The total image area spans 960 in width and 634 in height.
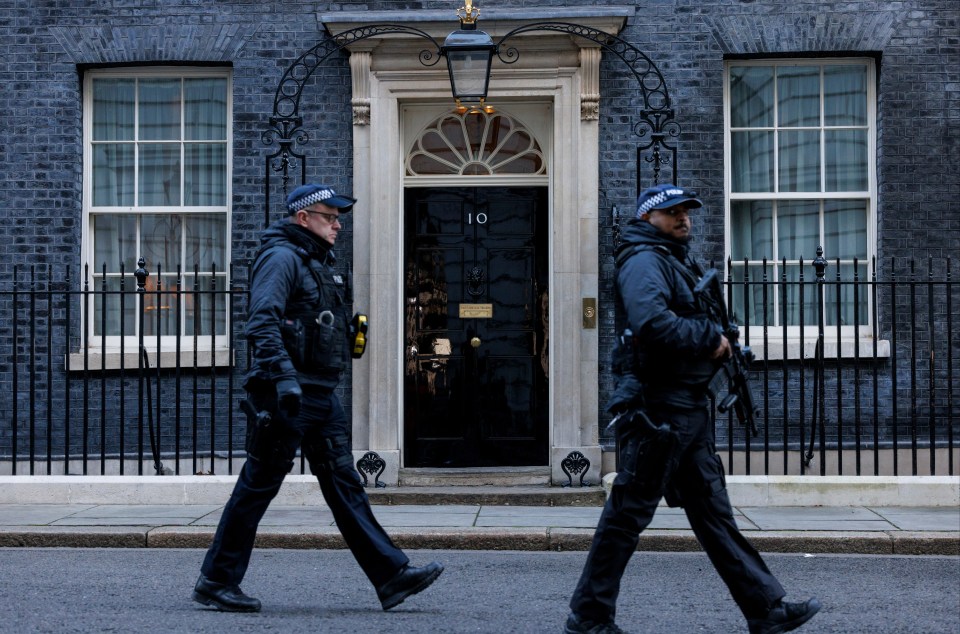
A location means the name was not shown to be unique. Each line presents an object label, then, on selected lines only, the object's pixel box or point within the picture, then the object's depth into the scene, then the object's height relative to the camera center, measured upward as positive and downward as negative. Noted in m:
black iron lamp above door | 9.76 +2.05
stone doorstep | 9.37 -1.29
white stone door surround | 10.59 +1.14
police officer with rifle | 5.11 -0.52
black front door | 10.97 -0.03
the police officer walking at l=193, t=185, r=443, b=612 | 5.82 -0.56
